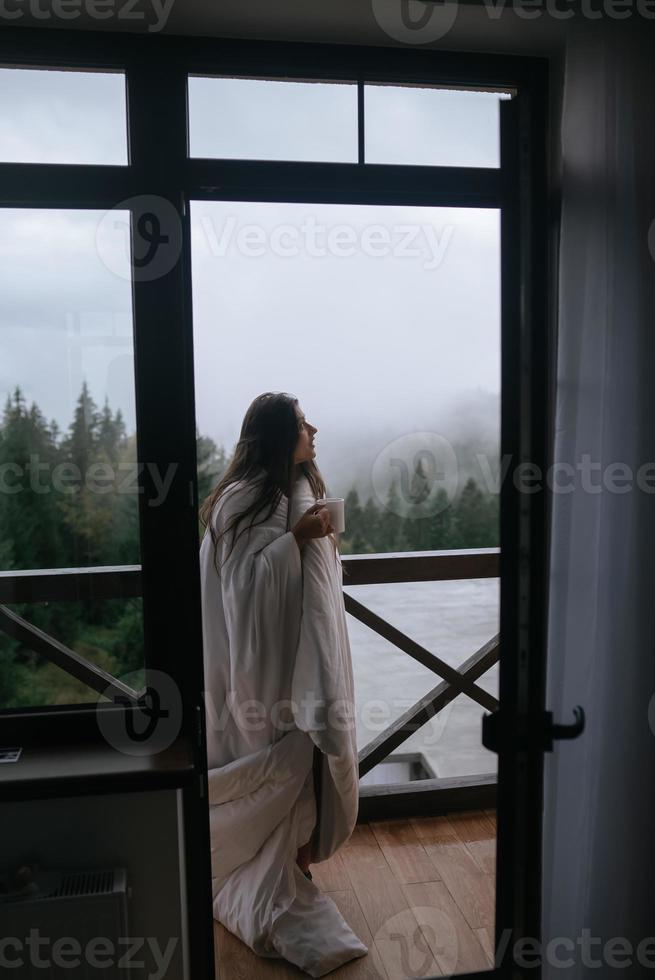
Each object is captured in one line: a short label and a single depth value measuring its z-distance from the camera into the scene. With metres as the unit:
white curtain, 1.31
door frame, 1.72
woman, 2.25
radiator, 1.56
